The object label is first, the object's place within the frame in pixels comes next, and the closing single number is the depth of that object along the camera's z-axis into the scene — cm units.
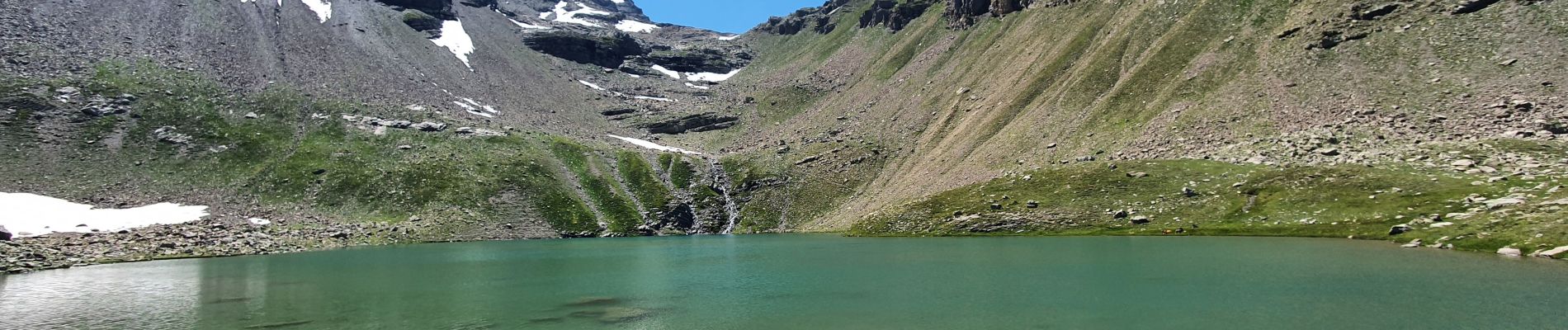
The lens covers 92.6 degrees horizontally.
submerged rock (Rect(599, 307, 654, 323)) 3063
